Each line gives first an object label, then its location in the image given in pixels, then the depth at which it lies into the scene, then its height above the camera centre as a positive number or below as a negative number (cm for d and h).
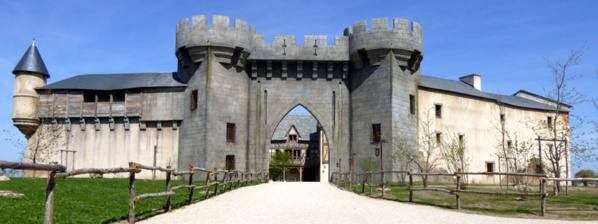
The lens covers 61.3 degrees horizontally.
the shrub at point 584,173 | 4112 -129
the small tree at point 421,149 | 3039 +39
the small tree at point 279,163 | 5259 -98
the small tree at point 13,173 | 2788 -127
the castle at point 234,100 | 3189 +354
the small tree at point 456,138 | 3547 +125
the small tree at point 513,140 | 4032 +138
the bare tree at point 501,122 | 3936 +274
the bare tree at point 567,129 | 1884 +116
